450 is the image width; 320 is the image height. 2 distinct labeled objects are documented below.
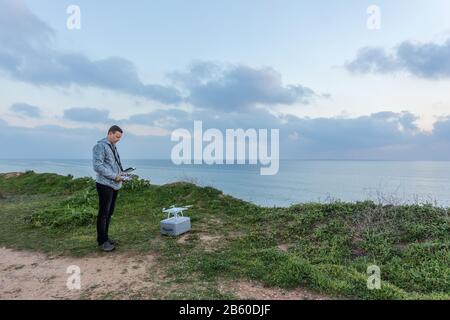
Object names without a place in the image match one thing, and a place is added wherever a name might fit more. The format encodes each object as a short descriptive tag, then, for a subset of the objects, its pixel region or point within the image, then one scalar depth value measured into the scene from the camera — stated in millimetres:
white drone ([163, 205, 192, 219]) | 7668
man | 6219
